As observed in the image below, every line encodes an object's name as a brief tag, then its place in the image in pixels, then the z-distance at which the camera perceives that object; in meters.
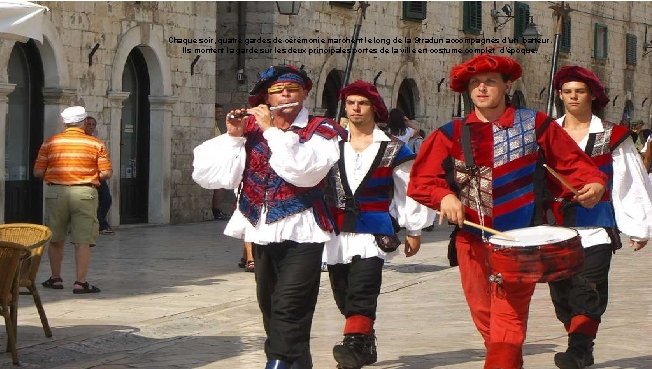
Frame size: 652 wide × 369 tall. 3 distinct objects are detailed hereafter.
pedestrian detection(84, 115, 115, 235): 19.06
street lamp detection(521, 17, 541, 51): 29.48
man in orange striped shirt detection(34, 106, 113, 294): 12.16
